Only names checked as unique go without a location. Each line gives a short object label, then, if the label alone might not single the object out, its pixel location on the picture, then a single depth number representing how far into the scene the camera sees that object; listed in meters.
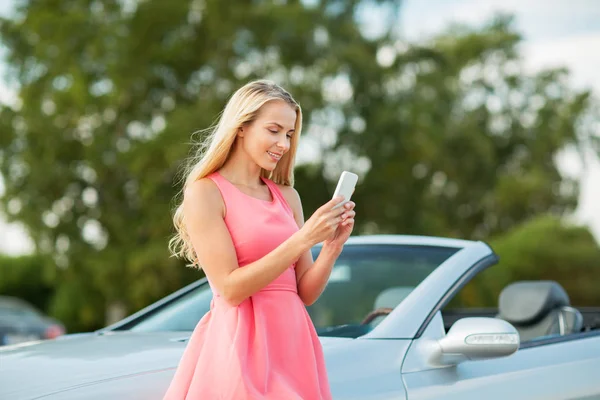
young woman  2.48
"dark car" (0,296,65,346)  11.94
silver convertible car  3.08
